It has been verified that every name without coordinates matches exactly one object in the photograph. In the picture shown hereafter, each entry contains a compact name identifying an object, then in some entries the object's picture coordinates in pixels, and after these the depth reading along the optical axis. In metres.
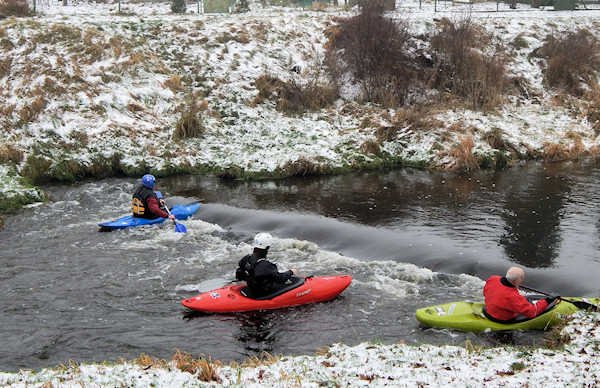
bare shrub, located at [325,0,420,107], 21.43
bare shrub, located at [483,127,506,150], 18.56
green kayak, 7.95
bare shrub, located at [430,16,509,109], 21.25
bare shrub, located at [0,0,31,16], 24.08
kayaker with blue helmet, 13.09
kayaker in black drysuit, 8.83
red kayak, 8.87
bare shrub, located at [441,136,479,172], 17.52
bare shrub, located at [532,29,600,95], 23.08
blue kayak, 12.85
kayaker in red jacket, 7.81
